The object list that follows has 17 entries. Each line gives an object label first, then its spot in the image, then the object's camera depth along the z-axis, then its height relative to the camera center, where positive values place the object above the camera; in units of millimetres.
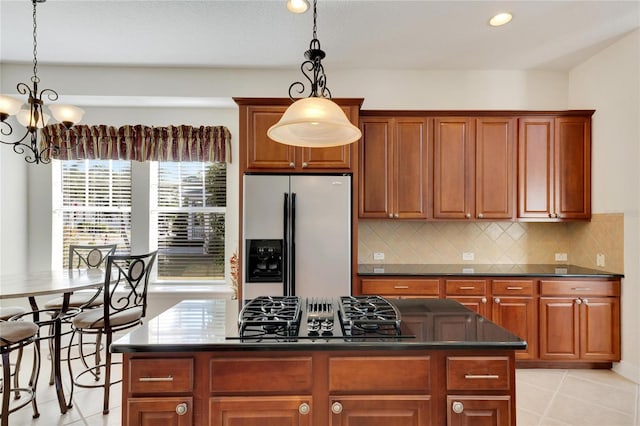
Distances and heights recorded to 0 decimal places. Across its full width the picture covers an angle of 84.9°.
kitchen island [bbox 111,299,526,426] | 1314 -644
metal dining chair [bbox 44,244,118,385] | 2848 -776
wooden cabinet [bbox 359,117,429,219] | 3457 +469
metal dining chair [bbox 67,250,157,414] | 2453 -769
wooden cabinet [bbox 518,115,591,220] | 3441 +430
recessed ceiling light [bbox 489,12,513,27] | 2689 +1538
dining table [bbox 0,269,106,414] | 2234 -509
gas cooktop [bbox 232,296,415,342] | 1377 -472
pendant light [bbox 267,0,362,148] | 1438 +404
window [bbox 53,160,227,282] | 4035 +32
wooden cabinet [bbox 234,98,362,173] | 3162 +578
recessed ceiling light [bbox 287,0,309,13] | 2467 +1492
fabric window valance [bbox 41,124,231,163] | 3818 +778
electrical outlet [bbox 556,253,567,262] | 3746 -448
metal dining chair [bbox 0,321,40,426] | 2053 -767
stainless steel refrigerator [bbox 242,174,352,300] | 3035 -195
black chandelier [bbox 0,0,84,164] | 2551 +730
